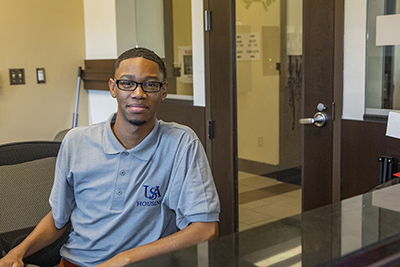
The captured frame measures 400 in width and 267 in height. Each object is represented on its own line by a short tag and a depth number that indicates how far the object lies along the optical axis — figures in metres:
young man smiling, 1.48
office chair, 1.70
